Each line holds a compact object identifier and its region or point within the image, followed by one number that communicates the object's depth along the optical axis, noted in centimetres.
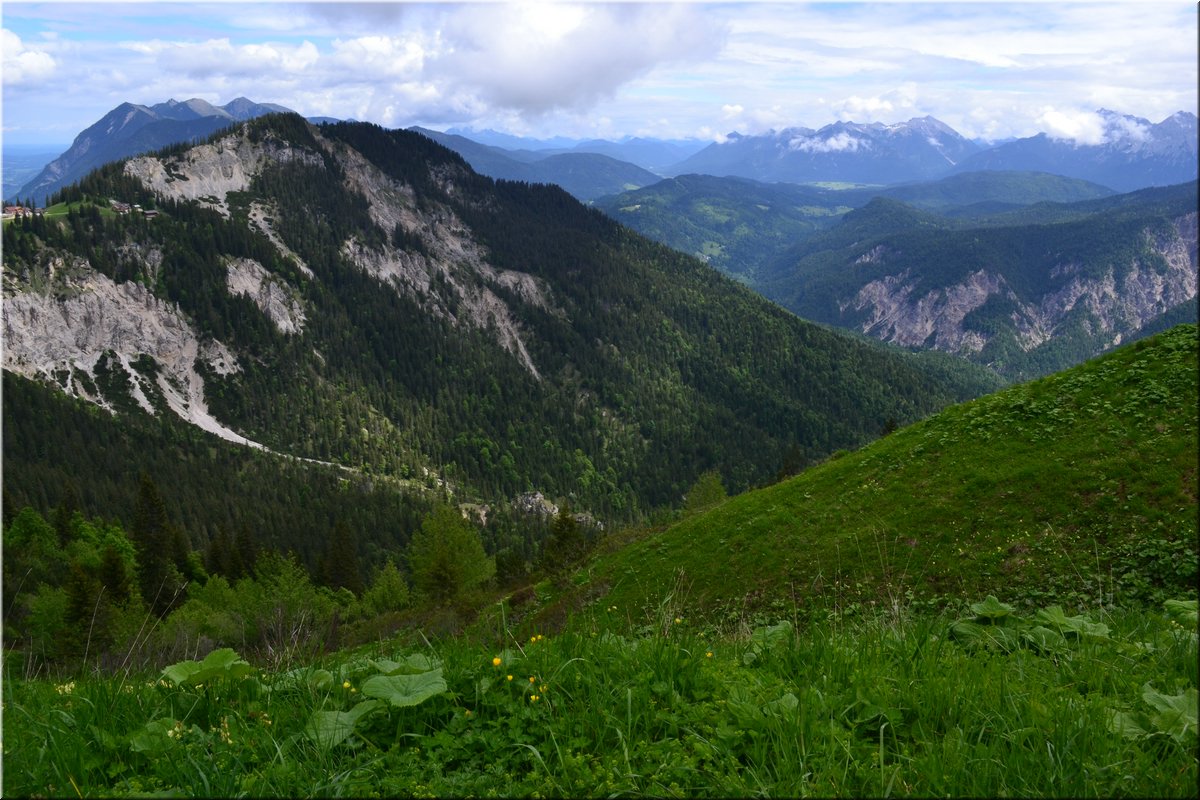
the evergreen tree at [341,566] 8100
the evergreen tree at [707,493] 8631
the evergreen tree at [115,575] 5356
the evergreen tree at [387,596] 7131
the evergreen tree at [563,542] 5178
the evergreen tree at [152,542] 6862
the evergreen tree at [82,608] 4416
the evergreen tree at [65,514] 8244
